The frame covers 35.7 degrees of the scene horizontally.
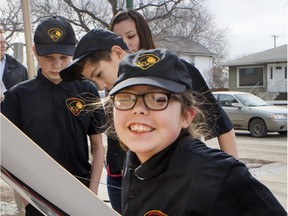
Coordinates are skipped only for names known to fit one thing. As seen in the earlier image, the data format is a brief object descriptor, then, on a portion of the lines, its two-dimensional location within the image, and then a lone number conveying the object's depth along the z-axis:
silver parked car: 13.70
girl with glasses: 1.12
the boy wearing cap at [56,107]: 2.37
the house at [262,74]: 35.94
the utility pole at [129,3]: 6.43
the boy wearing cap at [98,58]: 2.13
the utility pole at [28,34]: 3.73
